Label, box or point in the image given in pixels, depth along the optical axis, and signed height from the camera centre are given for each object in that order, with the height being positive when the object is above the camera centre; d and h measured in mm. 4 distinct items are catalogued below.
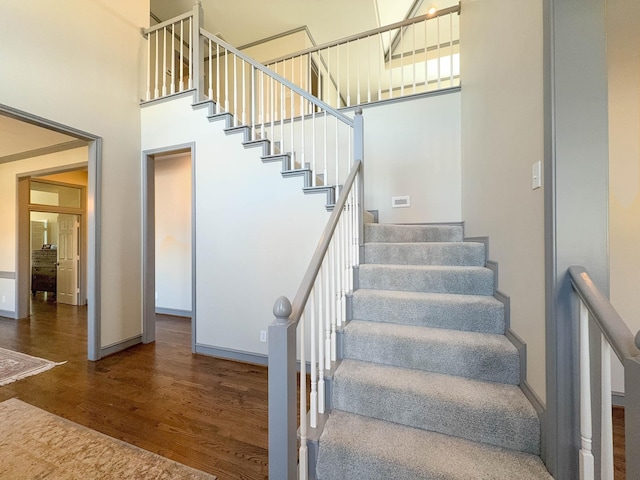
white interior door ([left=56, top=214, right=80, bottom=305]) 5363 -366
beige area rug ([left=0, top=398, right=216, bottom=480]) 1435 -1214
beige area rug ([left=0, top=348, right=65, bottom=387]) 2434 -1194
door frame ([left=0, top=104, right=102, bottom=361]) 2799 +58
